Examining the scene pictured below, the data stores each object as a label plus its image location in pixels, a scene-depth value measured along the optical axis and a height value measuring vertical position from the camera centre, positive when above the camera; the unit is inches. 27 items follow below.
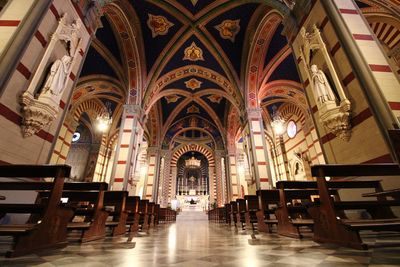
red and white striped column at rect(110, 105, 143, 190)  359.9 +135.5
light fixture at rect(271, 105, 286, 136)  448.5 +201.8
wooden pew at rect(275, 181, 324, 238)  140.0 +9.1
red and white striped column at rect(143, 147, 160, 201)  607.2 +139.6
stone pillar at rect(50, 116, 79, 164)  486.6 +190.1
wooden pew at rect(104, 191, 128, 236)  173.9 +15.7
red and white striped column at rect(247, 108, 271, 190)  379.6 +131.4
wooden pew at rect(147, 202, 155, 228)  308.4 +13.1
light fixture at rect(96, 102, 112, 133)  393.8 +184.5
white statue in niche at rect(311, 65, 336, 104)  176.8 +112.7
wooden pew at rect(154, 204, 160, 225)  379.3 +16.1
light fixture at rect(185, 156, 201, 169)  1095.0 +302.0
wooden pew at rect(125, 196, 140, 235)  213.1 +14.0
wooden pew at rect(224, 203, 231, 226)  373.1 +16.6
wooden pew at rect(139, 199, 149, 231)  253.8 +9.8
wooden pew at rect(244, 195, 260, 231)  231.6 +18.2
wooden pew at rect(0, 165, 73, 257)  84.0 +3.6
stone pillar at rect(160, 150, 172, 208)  722.4 +164.9
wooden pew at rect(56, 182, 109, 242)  133.2 +12.1
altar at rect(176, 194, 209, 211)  1044.0 +103.9
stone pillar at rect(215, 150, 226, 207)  752.3 +158.4
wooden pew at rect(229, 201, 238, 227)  323.3 +20.5
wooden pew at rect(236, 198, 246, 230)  274.5 +19.2
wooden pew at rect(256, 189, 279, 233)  180.9 +15.9
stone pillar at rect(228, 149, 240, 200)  631.2 +144.1
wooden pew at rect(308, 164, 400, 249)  93.1 +6.7
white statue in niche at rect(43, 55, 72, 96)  161.6 +115.1
